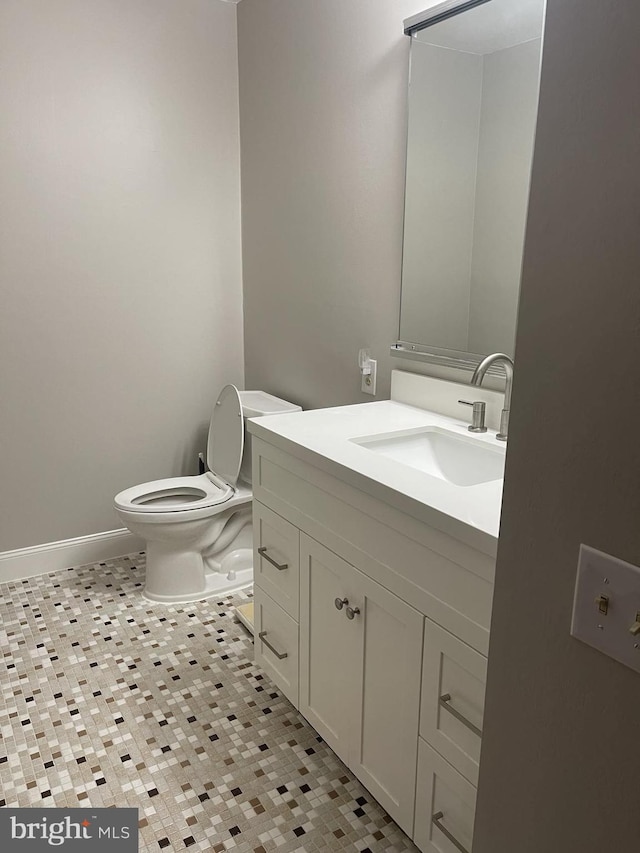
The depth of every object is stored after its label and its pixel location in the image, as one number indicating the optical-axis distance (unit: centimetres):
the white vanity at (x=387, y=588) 134
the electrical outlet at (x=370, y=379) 248
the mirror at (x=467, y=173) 185
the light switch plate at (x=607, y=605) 68
